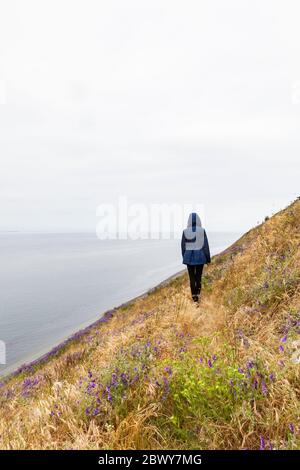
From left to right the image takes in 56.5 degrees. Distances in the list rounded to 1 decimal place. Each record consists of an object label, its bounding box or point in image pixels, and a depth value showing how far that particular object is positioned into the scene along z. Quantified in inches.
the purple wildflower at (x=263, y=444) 88.9
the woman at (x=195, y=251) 359.6
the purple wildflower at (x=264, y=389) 106.4
